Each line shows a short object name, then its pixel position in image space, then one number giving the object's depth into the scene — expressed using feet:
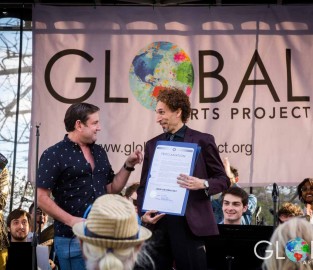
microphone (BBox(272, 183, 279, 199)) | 18.22
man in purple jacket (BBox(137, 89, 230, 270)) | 17.78
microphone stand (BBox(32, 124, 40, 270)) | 18.05
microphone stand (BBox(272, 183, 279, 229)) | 17.36
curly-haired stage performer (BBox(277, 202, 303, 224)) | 24.56
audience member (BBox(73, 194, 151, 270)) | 8.18
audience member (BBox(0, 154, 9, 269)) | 20.11
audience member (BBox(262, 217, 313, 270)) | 9.12
